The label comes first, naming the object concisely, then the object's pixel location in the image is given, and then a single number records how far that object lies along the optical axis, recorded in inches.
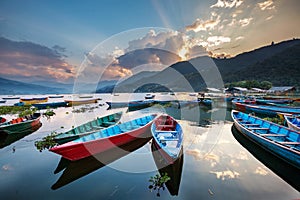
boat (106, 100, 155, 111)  1087.6
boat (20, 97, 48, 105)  1359.5
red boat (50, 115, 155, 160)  227.9
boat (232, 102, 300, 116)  597.3
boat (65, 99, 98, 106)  1240.8
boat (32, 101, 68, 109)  1060.8
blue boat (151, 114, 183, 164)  215.2
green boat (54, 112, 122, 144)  288.9
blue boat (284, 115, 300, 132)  345.6
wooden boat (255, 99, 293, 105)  907.4
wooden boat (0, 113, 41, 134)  385.5
